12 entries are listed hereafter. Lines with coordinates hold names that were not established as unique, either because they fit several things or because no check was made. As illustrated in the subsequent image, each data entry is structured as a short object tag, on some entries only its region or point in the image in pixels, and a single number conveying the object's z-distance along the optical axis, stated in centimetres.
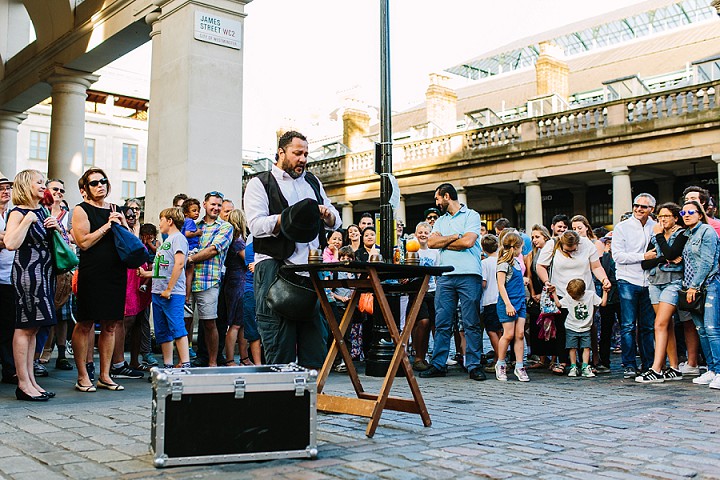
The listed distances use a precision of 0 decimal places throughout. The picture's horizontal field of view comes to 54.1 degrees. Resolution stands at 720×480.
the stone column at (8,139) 1806
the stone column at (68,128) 1470
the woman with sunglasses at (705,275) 746
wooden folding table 456
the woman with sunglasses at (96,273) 640
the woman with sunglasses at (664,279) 775
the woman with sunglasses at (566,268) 866
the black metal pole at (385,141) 851
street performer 484
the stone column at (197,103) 949
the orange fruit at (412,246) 503
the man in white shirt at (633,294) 834
